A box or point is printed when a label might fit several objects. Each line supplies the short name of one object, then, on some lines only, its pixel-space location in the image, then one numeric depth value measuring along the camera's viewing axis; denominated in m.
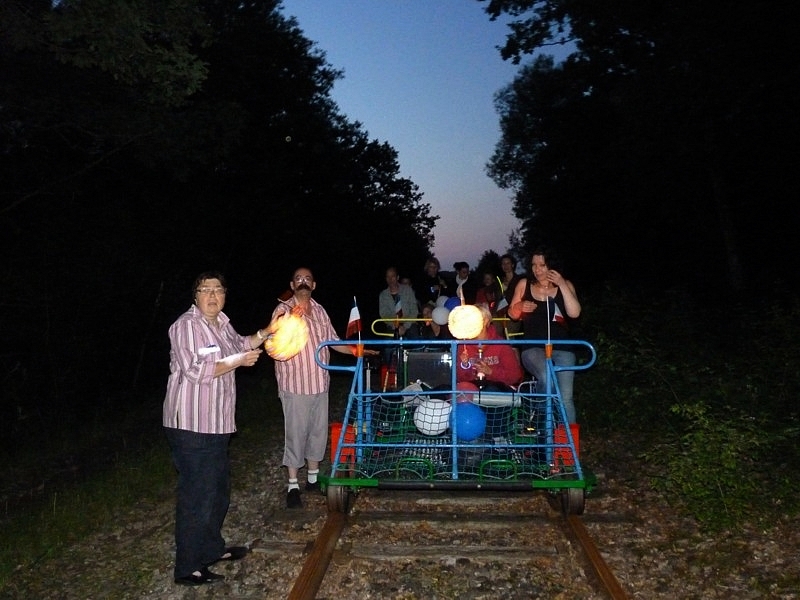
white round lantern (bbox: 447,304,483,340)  6.36
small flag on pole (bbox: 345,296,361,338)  6.61
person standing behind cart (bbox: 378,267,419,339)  10.94
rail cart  5.80
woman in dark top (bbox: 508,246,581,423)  6.79
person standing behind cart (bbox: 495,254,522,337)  7.41
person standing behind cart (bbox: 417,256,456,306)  11.18
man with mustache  6.65
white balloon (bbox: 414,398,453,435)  6.37
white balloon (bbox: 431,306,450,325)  8.03
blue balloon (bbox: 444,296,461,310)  8.47
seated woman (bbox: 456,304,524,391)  7.16
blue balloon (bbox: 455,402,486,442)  6.25
